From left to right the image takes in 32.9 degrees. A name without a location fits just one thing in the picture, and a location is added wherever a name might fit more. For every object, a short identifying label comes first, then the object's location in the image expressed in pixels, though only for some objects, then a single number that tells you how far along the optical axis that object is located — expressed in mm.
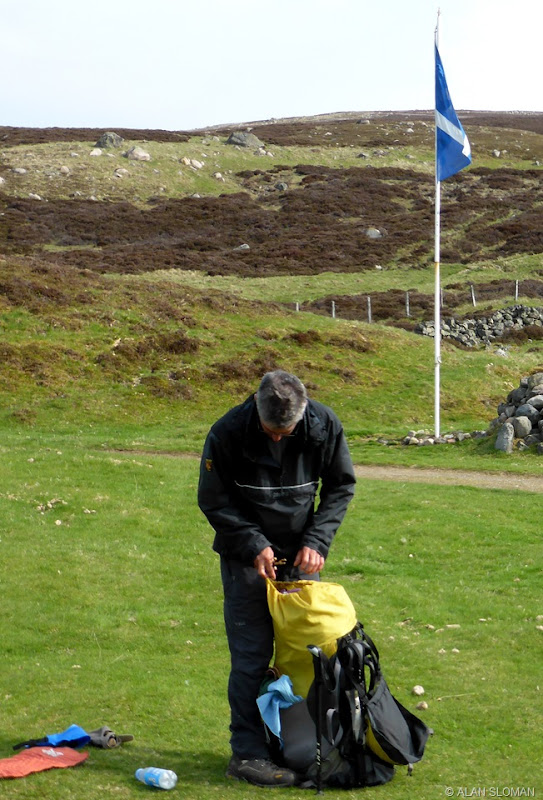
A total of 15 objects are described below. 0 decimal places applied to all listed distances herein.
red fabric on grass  5988
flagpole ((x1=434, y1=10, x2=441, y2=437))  23156
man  6047
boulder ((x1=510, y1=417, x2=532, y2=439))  21828
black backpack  5805
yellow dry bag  5898
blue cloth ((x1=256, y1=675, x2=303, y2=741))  5949
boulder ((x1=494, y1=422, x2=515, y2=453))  21594
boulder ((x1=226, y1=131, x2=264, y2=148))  94875
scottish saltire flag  22312
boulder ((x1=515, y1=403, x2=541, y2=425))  21891
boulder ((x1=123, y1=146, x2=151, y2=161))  83812
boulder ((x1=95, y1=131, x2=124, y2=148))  86438
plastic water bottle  5745
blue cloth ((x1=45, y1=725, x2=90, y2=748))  6566
